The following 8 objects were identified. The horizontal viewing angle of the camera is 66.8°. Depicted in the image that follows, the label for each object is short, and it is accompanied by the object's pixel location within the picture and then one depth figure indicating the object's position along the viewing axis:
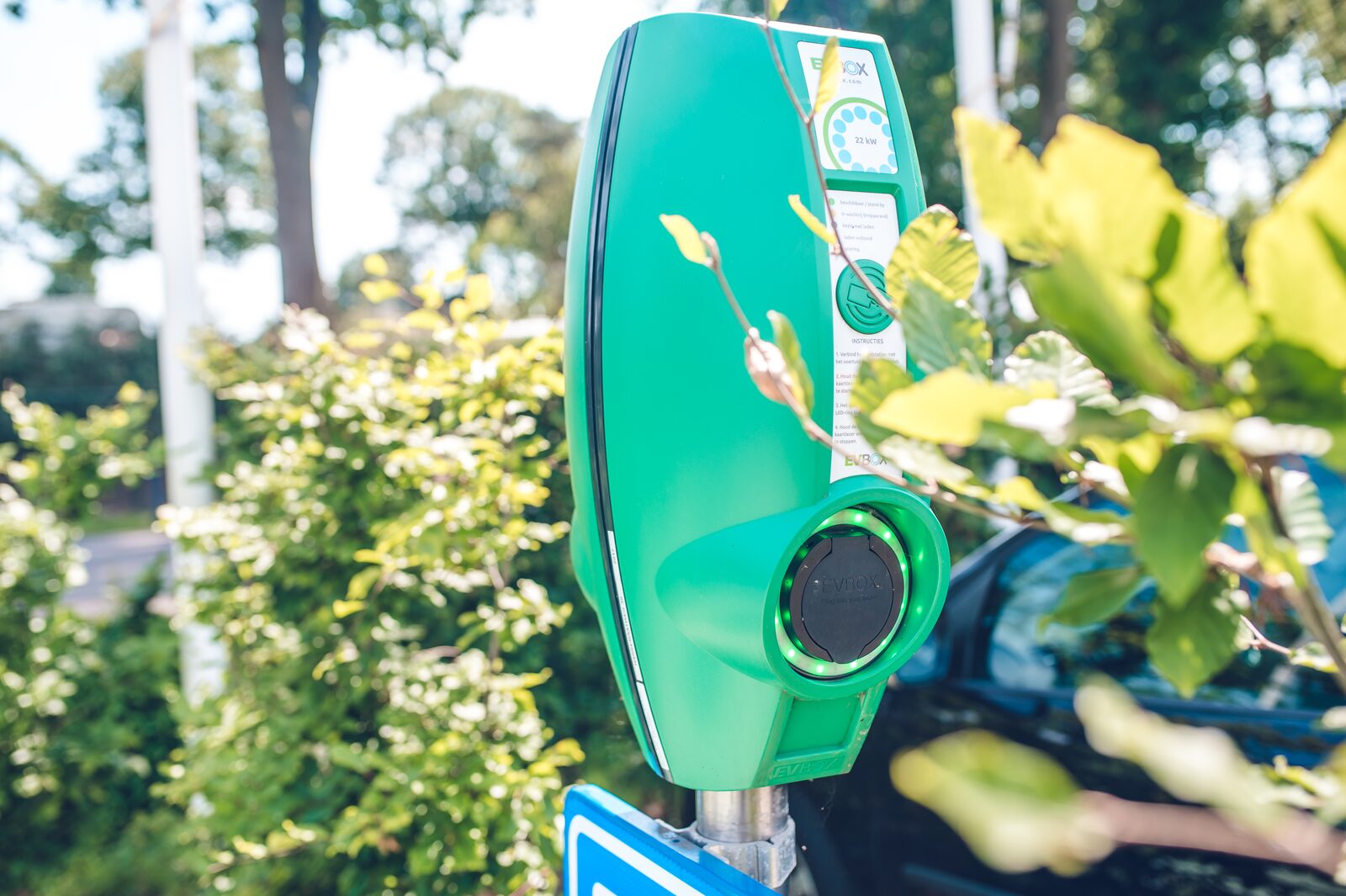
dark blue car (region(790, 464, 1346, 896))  1.62
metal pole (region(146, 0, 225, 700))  2.80
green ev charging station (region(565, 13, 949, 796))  0.91
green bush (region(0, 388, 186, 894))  2.89
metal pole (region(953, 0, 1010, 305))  4.15
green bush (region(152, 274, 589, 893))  1.64
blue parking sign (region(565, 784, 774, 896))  0.77
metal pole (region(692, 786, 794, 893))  1.01
